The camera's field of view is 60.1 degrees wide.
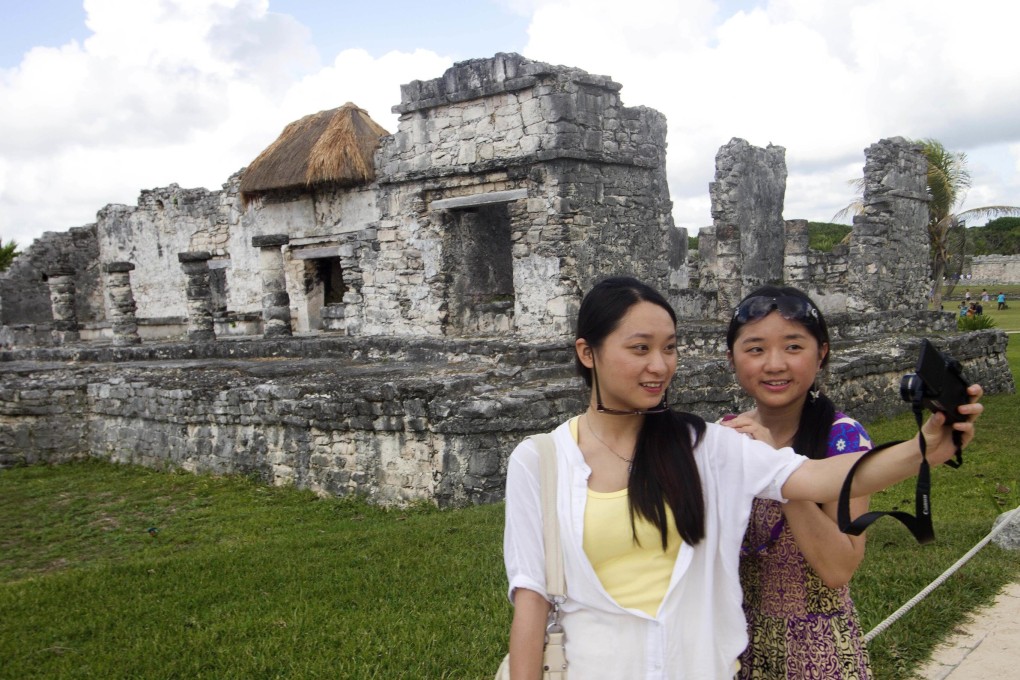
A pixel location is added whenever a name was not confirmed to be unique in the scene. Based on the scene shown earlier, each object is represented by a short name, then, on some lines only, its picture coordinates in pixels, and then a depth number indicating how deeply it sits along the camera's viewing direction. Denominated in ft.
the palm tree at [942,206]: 63.72
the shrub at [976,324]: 43.19
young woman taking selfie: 5.65
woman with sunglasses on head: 6.07
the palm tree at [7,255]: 82.43
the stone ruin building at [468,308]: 23.98
